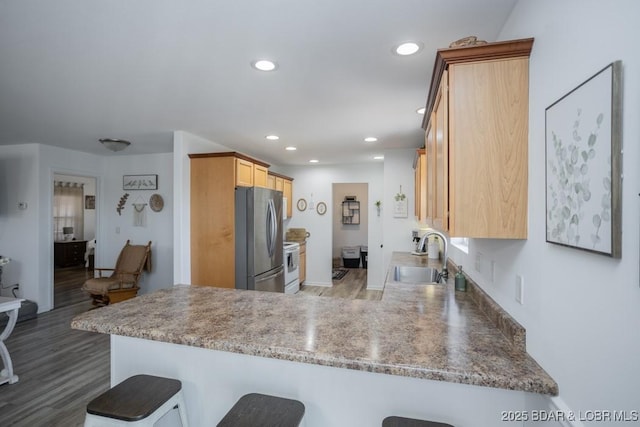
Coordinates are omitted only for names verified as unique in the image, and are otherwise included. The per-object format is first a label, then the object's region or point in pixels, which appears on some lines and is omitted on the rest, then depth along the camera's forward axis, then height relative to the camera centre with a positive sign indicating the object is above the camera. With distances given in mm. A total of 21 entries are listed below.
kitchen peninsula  1114 -525
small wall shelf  8633 +65
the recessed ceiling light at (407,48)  1813 +983
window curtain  8523 +204
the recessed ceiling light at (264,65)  2023 +988
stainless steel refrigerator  3826 -298
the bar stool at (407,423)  1092 -731
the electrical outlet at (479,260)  1857 -282
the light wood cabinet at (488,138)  1225 +299
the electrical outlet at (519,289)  1243 -301
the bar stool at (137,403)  1209 -754
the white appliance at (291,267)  5191 -901
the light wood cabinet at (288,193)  6058 +428
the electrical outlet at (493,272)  1608 -302
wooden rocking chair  4515 -948
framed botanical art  711 +128
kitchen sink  3285 -631
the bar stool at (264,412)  1129 -745
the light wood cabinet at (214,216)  3834 -15
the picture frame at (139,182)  5227 +554
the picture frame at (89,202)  8781 +371
